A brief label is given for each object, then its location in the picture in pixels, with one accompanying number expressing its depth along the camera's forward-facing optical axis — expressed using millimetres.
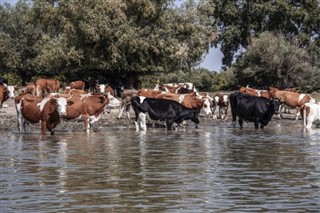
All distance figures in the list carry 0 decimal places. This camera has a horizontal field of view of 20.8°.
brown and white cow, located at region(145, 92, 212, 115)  33344
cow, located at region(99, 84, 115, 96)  40153
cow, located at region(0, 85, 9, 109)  37250
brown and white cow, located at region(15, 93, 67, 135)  26406
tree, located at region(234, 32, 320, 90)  68938
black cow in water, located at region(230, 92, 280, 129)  31594
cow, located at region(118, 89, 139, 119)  35031
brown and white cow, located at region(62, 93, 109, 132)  28562
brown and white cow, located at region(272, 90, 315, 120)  39375
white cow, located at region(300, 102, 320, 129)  31766
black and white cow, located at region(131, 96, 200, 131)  29797
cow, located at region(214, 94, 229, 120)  37719
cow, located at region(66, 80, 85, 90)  43781
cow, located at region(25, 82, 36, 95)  41553
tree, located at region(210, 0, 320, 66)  80125
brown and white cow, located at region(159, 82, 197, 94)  40319
